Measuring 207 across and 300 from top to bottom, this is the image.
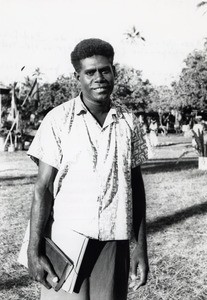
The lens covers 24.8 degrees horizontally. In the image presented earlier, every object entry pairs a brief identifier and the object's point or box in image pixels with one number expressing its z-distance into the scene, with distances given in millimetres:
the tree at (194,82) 37031
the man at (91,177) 1897
